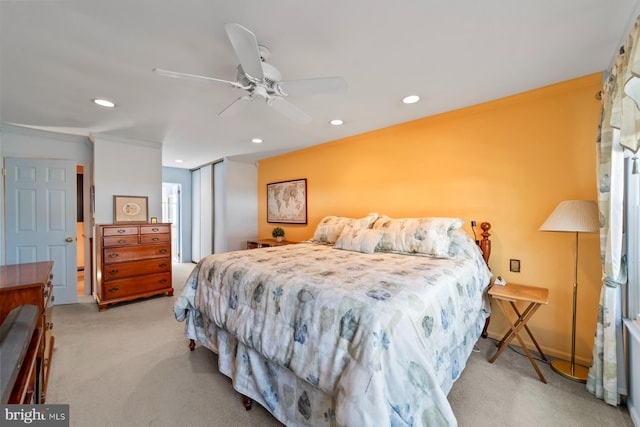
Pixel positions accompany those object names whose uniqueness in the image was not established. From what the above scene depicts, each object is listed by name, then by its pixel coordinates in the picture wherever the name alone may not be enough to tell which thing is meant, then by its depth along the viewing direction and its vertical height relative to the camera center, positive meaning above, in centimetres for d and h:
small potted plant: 454 -42
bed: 114 -63
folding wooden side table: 198 -68
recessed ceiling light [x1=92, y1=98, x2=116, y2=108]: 250 +103
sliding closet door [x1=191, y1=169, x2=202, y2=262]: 620 -15
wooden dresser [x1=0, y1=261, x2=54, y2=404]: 96 -52
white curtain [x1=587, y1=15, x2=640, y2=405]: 165 -28
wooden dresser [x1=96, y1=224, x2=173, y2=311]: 339 -72
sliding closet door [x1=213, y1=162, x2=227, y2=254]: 509 +3
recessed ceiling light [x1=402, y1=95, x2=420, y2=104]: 246 +105
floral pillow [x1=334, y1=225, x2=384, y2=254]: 267 -31
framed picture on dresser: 378 +1
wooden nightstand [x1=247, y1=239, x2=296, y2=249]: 440 -58
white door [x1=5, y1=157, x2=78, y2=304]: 333 -10
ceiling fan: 136 +81
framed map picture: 440 +15
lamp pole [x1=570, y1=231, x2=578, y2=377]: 199 -87
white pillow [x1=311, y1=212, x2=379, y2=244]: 312 -19
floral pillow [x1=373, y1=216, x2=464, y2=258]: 238 -25
